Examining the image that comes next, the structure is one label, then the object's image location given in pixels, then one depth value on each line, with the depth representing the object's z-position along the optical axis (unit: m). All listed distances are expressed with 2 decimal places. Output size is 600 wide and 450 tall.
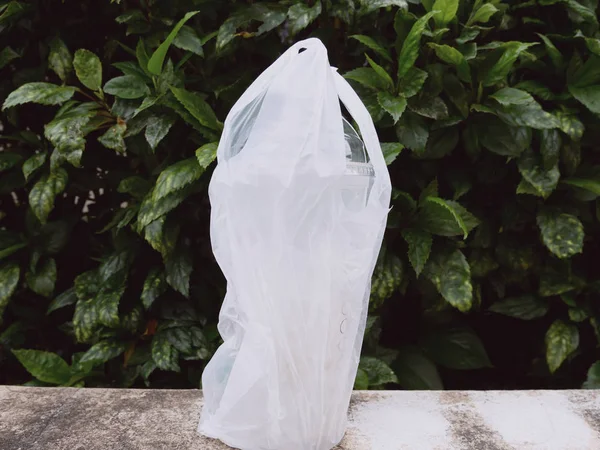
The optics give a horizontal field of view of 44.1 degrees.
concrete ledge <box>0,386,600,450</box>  0.55
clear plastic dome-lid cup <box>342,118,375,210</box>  0.50
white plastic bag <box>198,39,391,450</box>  0.49
